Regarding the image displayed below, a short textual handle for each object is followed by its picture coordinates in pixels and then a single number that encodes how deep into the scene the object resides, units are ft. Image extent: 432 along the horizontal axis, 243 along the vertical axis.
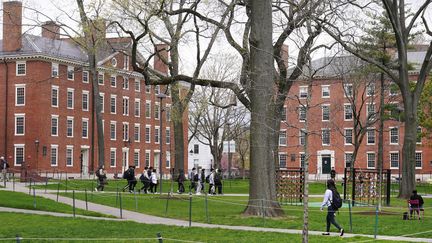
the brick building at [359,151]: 270.05
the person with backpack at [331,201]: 69.72
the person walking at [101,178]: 138.28
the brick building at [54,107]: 228.84
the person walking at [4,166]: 168.25
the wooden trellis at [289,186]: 116.98
